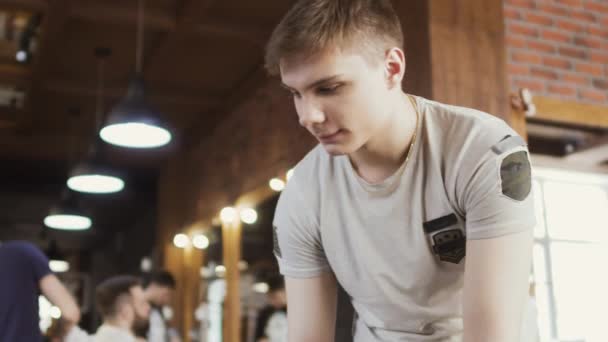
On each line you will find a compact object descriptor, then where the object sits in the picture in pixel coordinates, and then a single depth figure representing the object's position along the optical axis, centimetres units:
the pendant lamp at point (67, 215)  580
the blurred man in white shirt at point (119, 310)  357
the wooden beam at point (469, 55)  338
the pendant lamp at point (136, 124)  355
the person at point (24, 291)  277
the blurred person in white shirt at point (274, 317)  480
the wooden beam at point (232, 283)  602
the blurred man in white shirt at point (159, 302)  493
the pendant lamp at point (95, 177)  457
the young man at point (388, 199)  110
